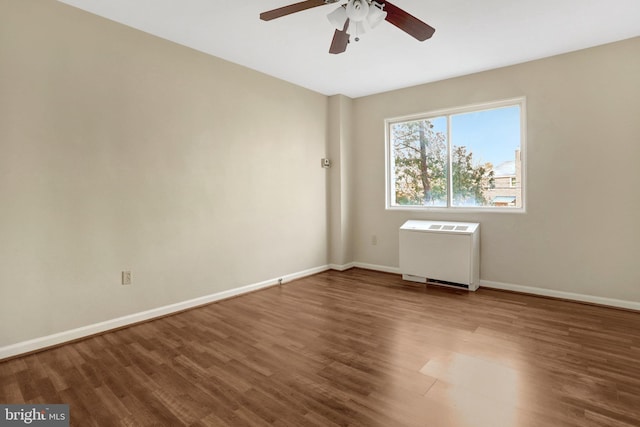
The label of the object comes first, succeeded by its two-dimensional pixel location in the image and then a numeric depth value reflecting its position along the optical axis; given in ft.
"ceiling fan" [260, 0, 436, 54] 6.84
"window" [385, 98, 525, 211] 13.25
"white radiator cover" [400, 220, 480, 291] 13.17
